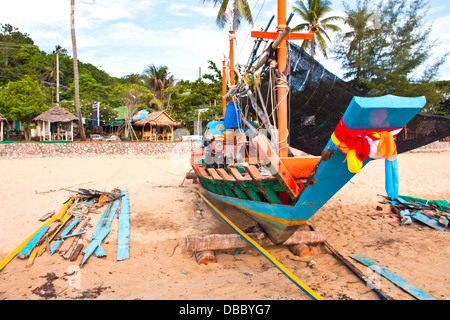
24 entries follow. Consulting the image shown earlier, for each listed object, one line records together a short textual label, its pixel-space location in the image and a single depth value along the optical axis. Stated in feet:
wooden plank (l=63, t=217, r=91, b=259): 13.41
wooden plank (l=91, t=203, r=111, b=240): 15.66
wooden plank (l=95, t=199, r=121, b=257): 13.55
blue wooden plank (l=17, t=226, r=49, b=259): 13.31
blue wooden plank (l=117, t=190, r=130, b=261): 13.94
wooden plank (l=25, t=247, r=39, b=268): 12.64
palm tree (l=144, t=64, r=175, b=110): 94.43
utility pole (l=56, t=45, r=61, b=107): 94.04
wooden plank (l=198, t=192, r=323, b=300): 8.86
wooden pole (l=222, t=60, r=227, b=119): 25.97
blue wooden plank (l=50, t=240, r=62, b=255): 13.71
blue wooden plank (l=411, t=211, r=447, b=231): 16.62
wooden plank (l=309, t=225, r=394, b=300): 9.32
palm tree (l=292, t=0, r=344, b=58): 63.98
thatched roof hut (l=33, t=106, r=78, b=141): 59.36
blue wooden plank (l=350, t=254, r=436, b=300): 9.23
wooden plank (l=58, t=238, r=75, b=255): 13.66
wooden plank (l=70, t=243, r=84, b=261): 13.10
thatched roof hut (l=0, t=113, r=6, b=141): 56.77
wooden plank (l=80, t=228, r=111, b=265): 13.12
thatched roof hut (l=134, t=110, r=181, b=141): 69.76
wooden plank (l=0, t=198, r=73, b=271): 12.79
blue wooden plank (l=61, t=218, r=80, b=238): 15.49
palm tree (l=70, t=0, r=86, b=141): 53.11
